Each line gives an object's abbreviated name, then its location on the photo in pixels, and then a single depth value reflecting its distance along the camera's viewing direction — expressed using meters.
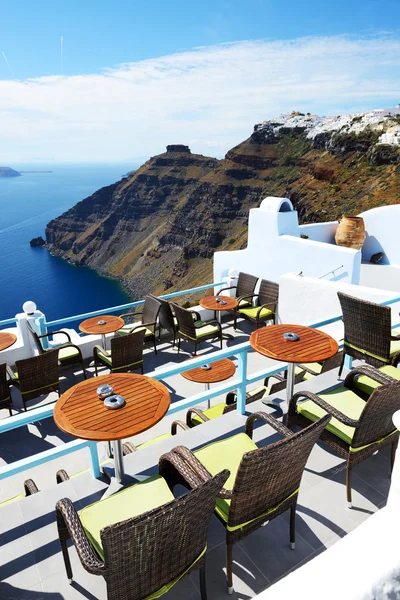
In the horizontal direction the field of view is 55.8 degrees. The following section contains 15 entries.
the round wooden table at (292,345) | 3.05
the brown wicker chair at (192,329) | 5.88
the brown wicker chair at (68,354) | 5.35
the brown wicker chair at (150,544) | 1.36
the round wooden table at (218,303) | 6.35
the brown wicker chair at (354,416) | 2.29
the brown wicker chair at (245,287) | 7.60
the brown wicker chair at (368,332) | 3.52
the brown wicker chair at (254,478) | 1.72
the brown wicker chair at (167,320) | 6.25
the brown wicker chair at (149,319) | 6.24
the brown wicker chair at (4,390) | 4.03
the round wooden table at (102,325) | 5.76
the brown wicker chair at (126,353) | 4.79
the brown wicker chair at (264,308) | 7.00
